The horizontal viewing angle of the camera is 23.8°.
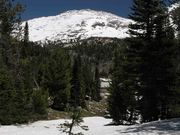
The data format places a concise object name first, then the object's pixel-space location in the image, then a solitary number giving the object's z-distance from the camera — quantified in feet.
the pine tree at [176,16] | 74.52
